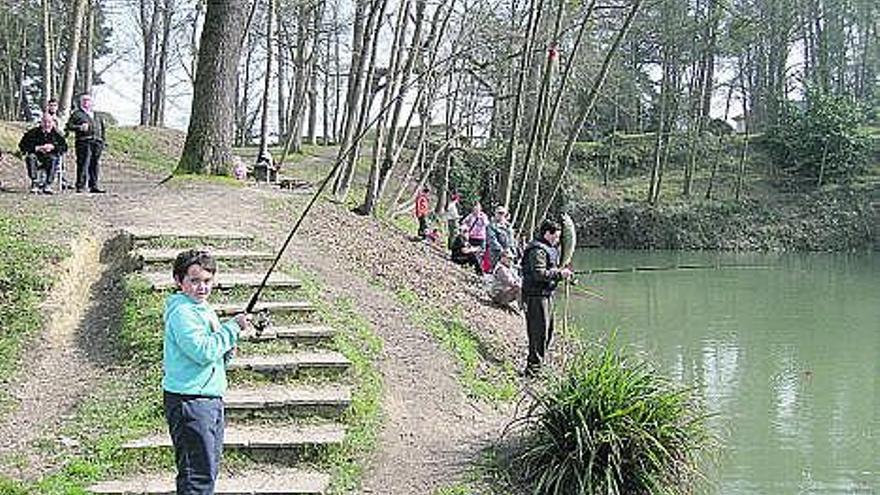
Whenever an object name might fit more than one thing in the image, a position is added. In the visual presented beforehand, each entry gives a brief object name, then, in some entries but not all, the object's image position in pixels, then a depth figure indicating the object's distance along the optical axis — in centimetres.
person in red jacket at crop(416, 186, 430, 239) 1864
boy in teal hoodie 457
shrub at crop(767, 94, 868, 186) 3841
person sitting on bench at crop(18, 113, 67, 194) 1330
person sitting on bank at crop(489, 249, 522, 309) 1271
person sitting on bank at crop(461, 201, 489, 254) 1641
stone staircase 579
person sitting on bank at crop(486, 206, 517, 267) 1438
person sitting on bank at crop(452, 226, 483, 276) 1595
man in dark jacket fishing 902
